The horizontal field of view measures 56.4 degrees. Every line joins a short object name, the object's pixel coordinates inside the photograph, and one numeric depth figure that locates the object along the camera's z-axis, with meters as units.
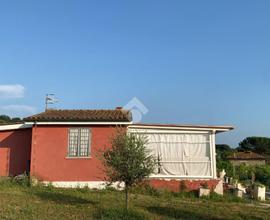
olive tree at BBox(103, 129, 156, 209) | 8.70
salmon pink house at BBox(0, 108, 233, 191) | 12.56
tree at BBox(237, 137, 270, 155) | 55.15
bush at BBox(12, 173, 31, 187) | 12.24
